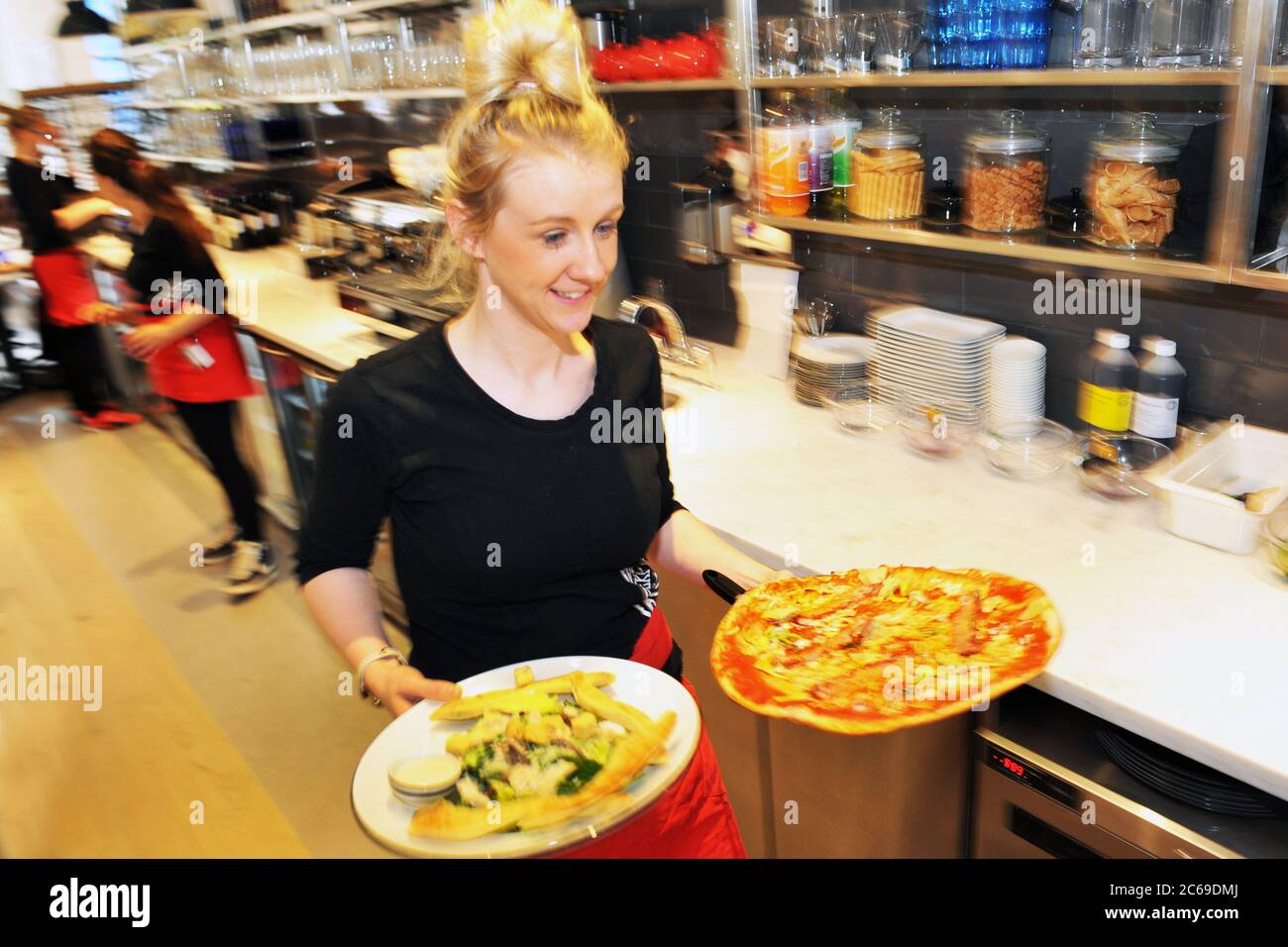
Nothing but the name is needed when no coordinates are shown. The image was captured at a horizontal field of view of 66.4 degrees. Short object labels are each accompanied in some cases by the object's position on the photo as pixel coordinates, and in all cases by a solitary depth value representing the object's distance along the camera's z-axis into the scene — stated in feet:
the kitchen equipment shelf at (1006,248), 5.35
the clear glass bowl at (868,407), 7.67
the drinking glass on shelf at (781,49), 7.16
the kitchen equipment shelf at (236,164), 17.04
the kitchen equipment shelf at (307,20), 11.31
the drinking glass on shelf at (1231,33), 4.74
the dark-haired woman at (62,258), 15.84
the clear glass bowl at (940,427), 7.06
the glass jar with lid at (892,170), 6.89
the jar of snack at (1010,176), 6.28
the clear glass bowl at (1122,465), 6.16
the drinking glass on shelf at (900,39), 6.35
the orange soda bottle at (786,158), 7.29
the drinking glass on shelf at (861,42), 6.61
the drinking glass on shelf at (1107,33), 5.43
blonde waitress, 4.26
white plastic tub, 5.42
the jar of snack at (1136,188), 5.58
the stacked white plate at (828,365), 8.01
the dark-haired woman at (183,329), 10.96
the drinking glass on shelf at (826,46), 6.79
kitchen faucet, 9.11
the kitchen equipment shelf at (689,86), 7.52
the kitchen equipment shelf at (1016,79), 4.95
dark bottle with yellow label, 6.47
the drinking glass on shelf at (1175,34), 5.15
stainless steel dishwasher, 4.29
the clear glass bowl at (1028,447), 6.59
